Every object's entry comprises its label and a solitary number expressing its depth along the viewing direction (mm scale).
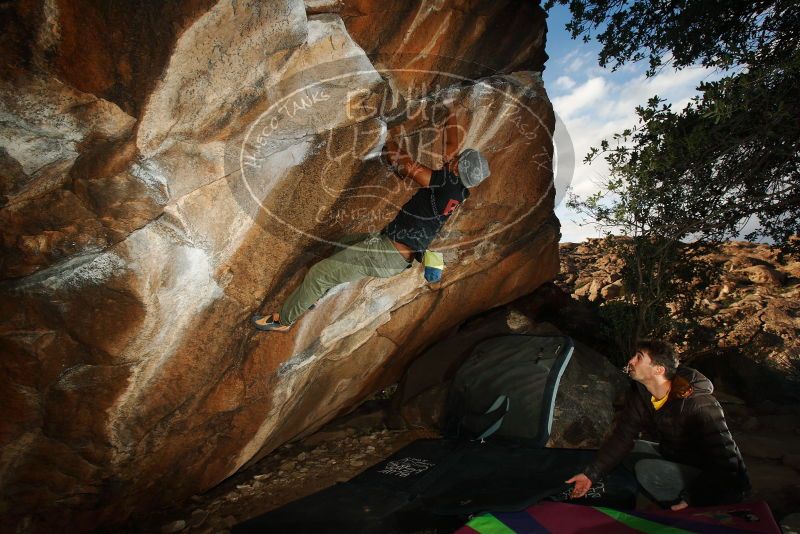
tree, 4809
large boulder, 2895
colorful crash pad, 2291
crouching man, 2992
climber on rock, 3871
